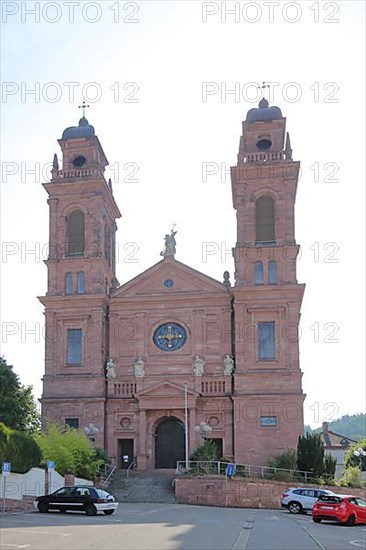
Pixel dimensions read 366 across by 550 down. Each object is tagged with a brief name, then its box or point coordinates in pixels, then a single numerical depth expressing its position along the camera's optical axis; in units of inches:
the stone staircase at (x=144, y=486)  1763.0
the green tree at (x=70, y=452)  1691.7
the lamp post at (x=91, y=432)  2097.7
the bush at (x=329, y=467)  2011.6
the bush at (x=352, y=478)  2202.6
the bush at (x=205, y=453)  1883.6
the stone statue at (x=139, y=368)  2159.2
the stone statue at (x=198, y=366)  2130.9
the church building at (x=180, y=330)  2086.6
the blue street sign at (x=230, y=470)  1691.7
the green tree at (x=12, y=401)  1965.2
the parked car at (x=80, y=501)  1240.8
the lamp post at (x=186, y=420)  1962.4
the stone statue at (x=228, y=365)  2121.1
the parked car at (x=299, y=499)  1544.0
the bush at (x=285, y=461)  1948.8
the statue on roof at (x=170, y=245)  2266.2
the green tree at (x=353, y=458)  3224.4
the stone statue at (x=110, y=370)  2178.9
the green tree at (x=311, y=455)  1926.7
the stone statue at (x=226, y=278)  2226.9
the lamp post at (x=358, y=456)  3013.0
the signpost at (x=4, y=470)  1234.6
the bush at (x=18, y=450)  1301.7
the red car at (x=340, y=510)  1241.4
